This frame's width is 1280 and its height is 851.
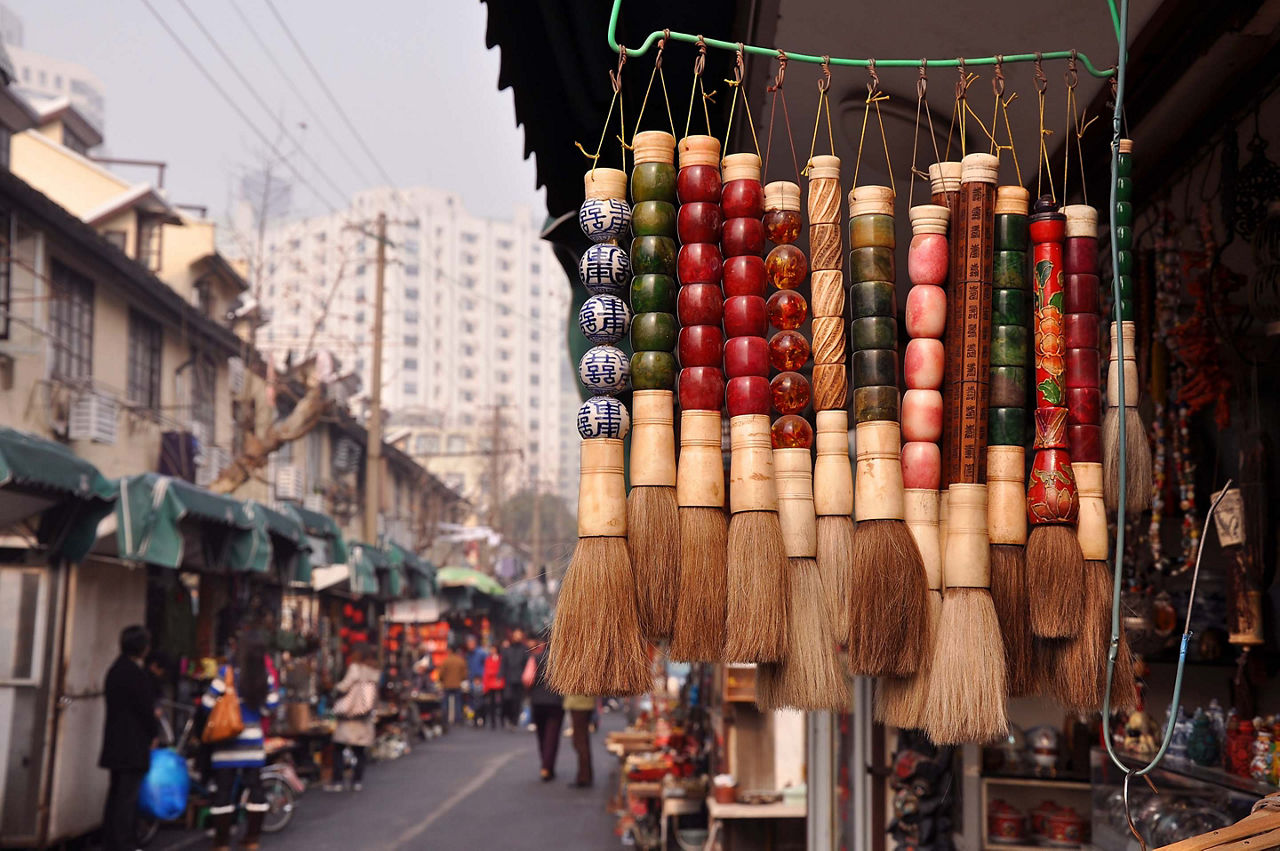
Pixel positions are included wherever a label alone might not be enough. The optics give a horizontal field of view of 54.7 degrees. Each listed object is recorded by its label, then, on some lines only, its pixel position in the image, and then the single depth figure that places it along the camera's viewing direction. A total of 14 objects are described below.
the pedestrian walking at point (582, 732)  16.58
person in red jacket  26.83
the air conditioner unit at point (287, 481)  26.42
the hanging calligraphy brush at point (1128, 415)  2.42
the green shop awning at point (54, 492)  8.72
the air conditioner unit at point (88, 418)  16.45
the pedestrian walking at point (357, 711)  16.69
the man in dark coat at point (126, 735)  9.99
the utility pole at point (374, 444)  23.45
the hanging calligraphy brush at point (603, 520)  2.24
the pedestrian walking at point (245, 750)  11.38
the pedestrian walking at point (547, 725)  17.22
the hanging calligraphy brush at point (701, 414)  2.26
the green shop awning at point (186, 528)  10.38
